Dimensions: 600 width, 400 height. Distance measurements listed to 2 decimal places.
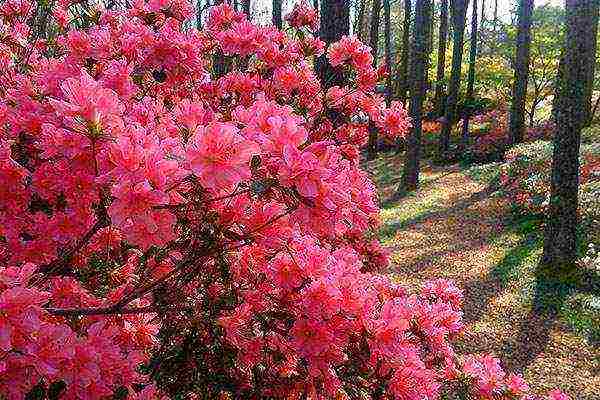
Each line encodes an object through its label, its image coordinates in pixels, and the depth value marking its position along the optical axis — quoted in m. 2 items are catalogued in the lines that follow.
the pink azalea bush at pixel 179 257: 1.42
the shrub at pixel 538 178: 9.31
